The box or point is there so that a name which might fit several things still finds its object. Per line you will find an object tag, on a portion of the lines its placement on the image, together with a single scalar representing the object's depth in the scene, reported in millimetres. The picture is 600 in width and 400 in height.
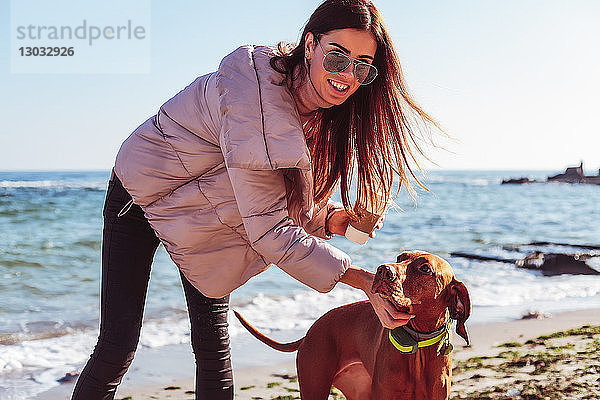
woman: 2404
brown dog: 2613
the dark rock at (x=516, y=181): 54531
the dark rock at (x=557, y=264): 10461
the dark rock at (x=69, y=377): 4855
